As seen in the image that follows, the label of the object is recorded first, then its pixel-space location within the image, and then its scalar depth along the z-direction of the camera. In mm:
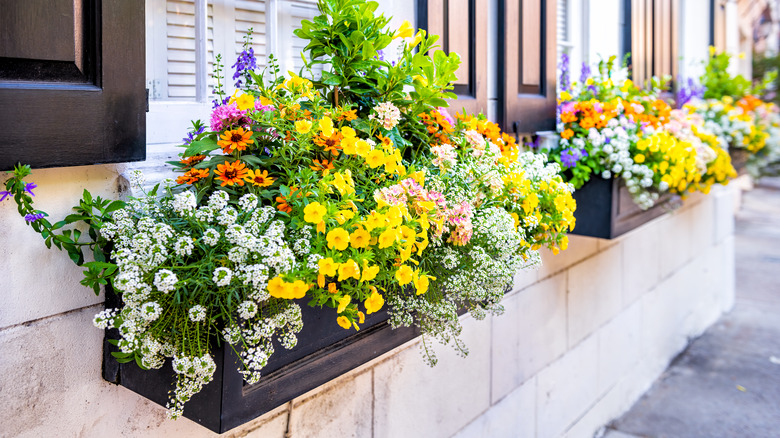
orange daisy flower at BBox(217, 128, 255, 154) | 1453
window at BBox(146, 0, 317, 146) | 1756
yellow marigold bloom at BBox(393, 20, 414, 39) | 1732
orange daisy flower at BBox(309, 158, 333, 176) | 1575
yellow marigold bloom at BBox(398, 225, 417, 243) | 1418
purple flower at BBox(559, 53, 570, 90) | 3365
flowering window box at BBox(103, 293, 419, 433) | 1339
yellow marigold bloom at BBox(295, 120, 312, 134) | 1429
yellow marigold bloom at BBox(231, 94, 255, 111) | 1433
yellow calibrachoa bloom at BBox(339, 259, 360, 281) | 1290
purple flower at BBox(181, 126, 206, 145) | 1593
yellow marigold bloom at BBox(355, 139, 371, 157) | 1492
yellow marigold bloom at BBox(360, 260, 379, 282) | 1332
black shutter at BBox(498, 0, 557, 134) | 2826
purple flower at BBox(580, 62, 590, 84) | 3340
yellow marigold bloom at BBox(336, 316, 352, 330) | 1371
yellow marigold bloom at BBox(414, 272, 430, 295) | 1456
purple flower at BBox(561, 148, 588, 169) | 2982
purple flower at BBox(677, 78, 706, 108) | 4578
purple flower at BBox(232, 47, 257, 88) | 1691
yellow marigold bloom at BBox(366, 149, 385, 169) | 1508
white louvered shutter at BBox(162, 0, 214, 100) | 1792
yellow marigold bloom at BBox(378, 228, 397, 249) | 1356
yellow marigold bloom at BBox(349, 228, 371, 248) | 1349
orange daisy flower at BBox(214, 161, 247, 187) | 1440
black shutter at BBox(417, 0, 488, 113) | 2410
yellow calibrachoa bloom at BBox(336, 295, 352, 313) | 1312
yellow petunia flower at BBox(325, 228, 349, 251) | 1302
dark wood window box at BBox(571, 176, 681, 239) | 3018
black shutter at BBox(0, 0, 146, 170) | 1226
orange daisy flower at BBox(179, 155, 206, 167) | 1532
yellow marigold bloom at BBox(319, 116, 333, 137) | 1467
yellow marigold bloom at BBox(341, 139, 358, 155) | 1501
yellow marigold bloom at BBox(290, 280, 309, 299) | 1229
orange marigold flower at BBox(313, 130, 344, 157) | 1575
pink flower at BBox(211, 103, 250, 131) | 1514
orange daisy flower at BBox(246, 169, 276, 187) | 1460
